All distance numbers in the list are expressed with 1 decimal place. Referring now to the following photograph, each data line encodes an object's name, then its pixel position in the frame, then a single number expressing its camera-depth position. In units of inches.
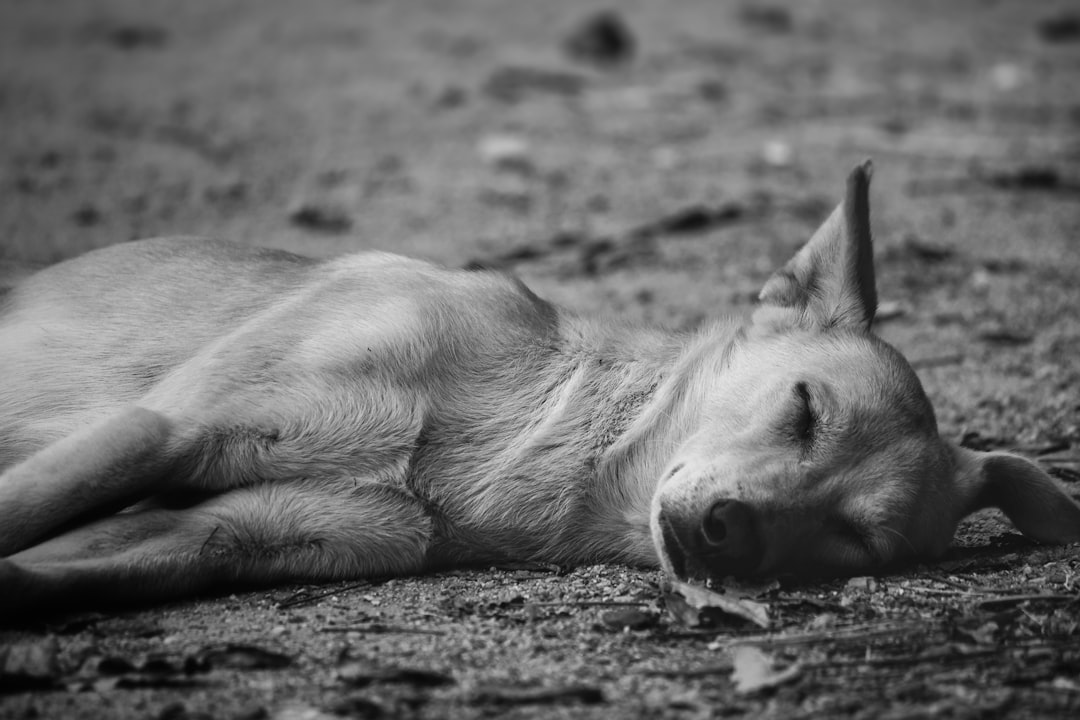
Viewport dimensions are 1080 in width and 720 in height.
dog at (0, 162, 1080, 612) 259.9
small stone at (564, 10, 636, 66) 875.4
